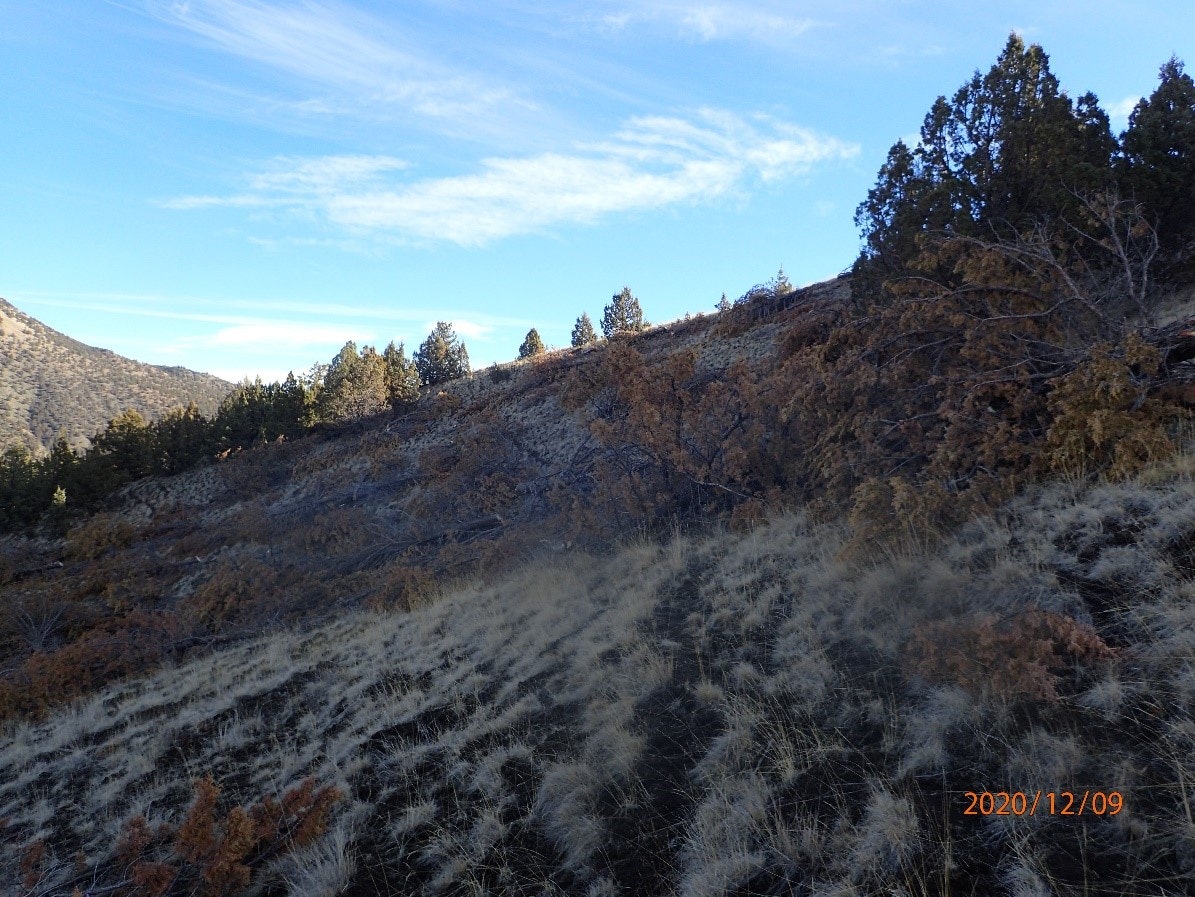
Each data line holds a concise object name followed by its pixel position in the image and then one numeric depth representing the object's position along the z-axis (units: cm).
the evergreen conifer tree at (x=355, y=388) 3039
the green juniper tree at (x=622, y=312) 6069
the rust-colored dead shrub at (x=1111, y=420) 466
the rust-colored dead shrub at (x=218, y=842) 400
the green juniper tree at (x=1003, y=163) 1092
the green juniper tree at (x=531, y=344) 5641
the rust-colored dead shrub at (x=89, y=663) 1014
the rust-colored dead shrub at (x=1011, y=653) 313
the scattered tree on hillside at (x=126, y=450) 3075
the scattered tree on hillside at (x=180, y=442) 3117
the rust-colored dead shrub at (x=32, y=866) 445
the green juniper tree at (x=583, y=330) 6243
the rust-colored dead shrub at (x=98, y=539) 2080
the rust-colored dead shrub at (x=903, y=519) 527
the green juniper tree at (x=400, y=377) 3106
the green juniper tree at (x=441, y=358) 4353
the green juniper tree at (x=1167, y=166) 1141
